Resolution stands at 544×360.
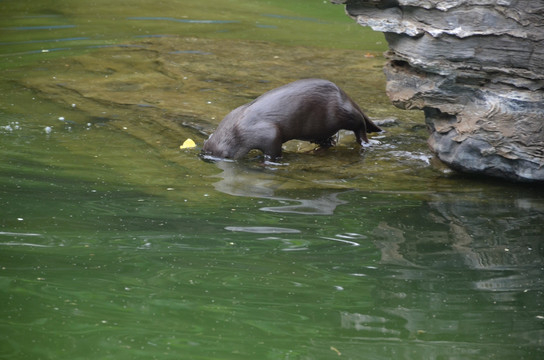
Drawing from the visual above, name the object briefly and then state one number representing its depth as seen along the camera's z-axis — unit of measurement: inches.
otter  569.6
